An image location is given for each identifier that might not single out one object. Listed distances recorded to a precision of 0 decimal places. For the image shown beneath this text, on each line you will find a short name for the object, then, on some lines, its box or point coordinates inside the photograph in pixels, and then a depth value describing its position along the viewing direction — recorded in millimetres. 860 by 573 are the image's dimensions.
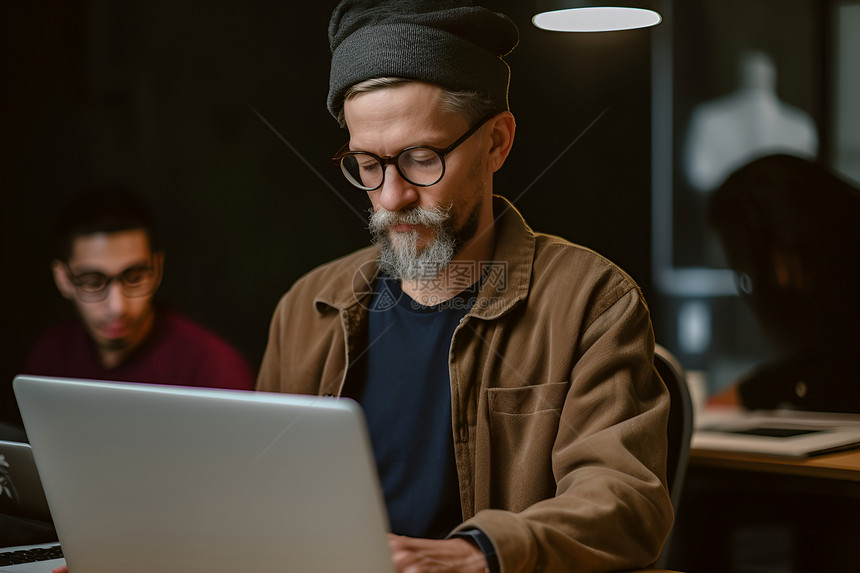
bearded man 2149
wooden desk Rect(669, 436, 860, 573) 2559
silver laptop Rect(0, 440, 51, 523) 2165
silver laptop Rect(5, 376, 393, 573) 1775
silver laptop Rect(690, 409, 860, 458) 2611
